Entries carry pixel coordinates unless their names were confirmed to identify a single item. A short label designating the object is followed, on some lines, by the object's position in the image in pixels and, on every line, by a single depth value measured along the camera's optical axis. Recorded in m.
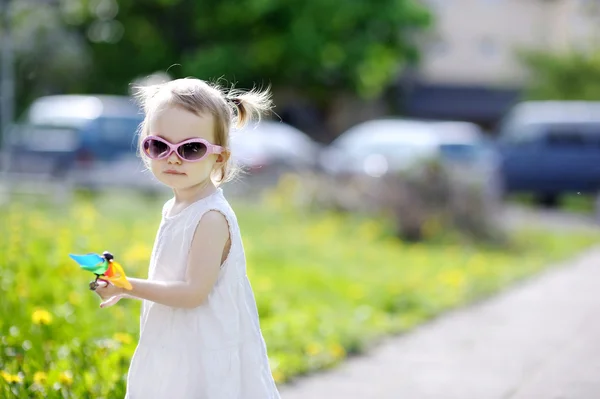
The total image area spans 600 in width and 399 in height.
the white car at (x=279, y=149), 32.22
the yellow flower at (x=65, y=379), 6.58
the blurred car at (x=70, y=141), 27.48
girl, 4.87
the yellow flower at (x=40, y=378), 6.59
